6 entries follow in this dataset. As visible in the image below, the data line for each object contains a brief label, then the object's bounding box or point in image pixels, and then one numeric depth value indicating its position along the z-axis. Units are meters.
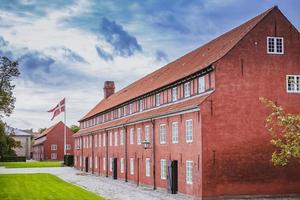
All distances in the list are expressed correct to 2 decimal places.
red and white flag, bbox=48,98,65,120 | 73.46
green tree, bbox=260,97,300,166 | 19.34
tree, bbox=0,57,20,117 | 36.94
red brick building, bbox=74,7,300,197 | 28.11
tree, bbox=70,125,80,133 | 155.18
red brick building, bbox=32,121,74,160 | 121.56
